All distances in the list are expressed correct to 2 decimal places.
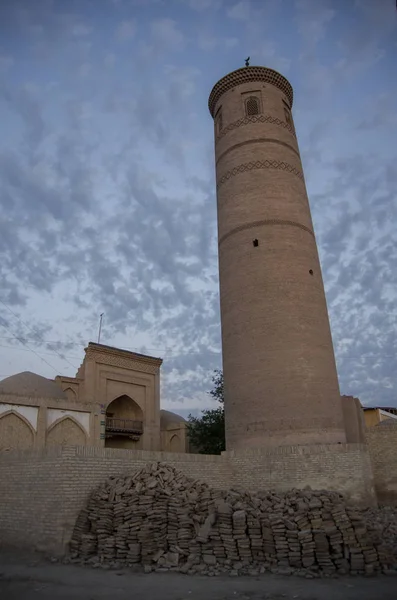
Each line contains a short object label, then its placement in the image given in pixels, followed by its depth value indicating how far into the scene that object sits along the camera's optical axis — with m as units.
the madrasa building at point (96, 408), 17.08
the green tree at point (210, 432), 22.61
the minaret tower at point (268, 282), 13.47
